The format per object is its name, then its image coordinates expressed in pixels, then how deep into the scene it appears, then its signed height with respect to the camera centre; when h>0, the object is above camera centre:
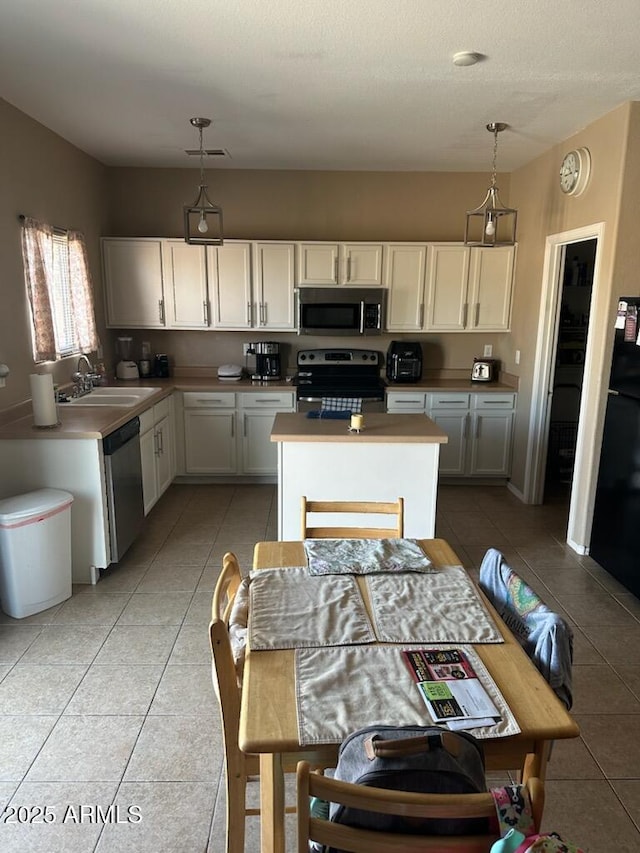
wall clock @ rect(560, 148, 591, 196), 3.76 +0.85
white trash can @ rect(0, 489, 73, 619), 2.92 -1.25
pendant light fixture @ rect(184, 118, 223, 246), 3.69 +0.56
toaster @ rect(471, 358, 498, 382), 5.30 -0.60
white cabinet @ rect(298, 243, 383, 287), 5.09 +0.32
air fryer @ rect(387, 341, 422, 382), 5.18 -0.51
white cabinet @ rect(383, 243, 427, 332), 5.11 +0.15
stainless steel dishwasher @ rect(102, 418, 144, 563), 3.38 -1.11
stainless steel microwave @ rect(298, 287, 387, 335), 5.14 -0.08
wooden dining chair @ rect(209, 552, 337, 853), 1.36 -0.95
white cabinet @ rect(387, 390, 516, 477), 5.05 -1.04
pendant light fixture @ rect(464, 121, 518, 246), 5.29 +0.67
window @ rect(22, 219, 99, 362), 3.69 +0.05
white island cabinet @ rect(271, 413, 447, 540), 3.31 -0.94
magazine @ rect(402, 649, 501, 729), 1.24 -0.85
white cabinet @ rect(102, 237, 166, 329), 5.04 +0.14
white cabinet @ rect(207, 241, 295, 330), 5.07 +0.13
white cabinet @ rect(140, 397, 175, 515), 4.19 -1.13
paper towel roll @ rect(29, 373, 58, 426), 3.26 -0.56
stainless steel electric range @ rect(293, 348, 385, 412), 5.09 -0.65
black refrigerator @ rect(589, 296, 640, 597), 3.15 -0.88
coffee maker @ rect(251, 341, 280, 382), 5.26 -0.53
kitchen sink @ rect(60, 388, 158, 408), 4.24 -0.71
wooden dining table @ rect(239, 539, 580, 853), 1.20 -0.86
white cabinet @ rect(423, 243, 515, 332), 5.11 +0.12
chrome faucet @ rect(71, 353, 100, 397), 4.35 -0.59
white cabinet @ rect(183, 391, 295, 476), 5.04 -1.11
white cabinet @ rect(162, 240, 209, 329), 5.06 +0.13
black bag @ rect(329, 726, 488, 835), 0.98 -0.80
